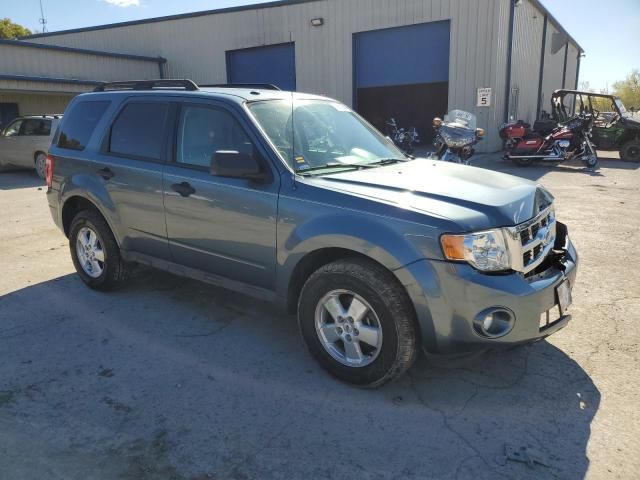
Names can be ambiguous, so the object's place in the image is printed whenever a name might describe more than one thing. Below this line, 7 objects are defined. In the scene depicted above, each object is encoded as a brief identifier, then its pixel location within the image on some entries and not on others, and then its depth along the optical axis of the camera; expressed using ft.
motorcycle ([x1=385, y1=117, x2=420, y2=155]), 55.01
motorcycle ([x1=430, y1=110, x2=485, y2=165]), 31.40
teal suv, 8.99
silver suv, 42.27
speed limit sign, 51.57
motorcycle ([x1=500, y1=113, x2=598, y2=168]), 43.50
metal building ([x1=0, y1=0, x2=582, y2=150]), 52.54
